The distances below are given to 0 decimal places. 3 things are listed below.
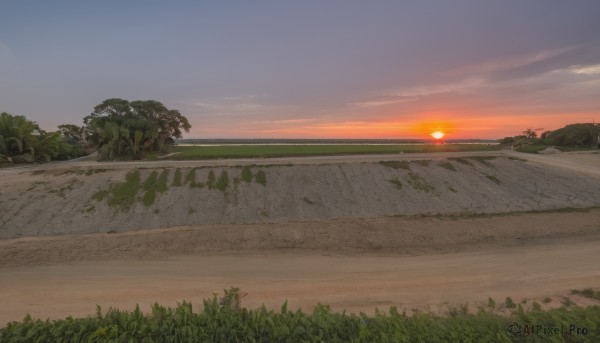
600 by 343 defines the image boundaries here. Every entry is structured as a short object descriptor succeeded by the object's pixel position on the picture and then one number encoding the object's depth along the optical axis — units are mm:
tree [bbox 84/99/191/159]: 35688
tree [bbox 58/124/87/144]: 51188
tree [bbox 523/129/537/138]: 70500
